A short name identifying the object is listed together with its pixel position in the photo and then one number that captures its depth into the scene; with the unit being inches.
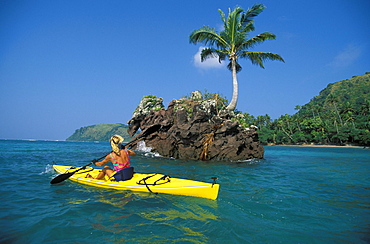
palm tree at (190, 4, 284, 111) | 704.4
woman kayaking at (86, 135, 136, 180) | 271.9
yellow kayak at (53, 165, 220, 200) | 242.4
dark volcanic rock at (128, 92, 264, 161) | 653.3
